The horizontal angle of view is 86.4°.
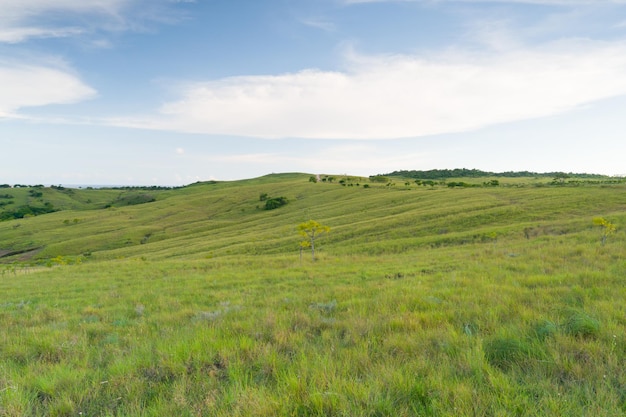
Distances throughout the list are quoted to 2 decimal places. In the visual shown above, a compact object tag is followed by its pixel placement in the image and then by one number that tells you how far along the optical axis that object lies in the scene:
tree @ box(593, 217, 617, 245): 18.50
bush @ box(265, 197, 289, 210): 97.50
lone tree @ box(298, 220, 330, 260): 24.61
